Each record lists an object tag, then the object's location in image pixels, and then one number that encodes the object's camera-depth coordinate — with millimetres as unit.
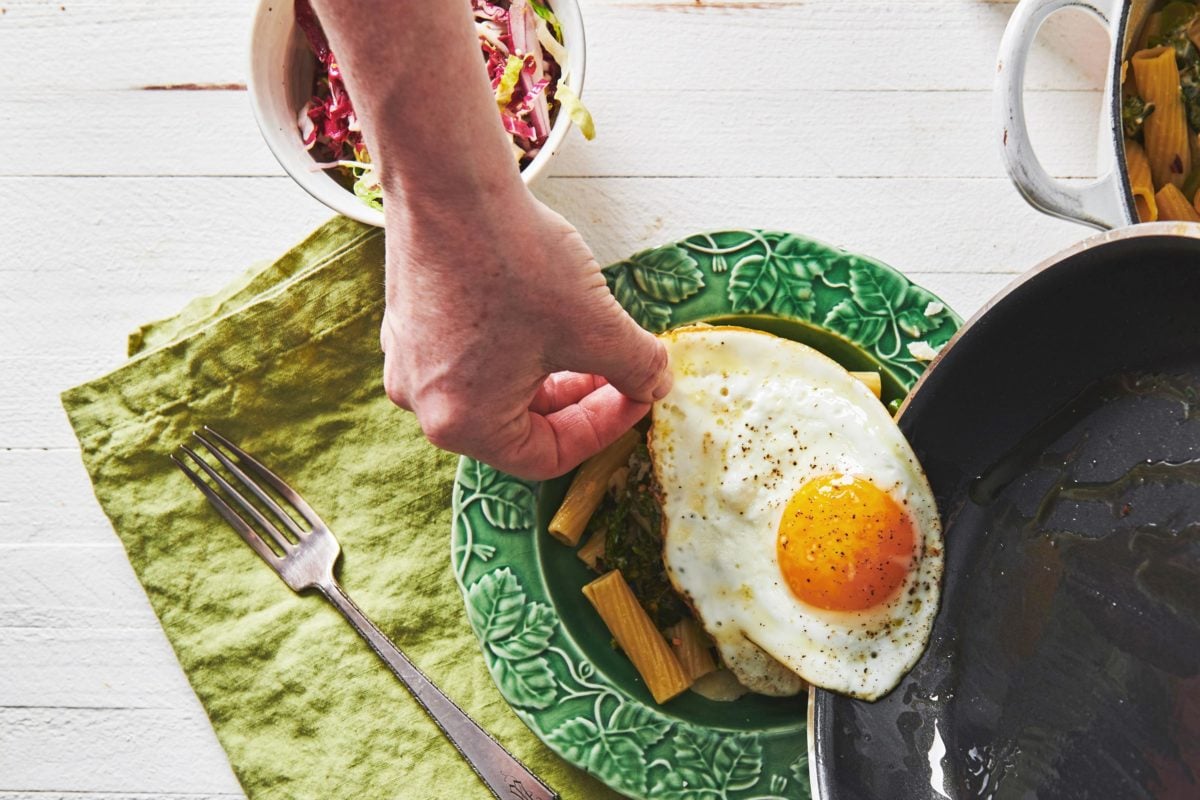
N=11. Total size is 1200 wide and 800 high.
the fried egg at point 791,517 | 795
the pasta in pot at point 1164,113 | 830
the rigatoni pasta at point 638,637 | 818
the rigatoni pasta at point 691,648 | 828
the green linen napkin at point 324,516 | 848
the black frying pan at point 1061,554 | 753
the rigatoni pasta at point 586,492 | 825
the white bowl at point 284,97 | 821
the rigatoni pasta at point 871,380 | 815
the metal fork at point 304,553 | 838
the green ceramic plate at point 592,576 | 809
